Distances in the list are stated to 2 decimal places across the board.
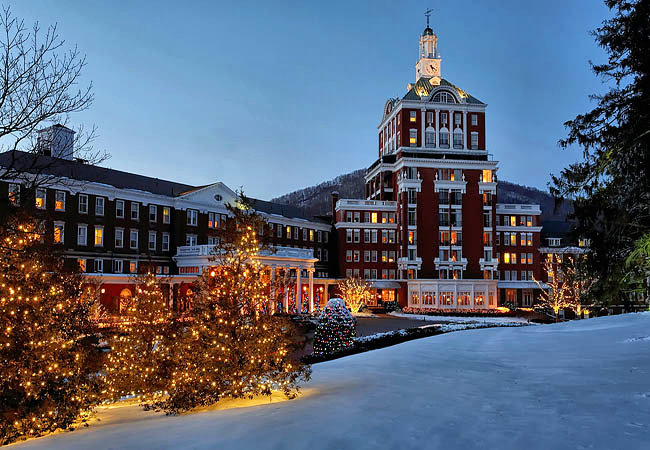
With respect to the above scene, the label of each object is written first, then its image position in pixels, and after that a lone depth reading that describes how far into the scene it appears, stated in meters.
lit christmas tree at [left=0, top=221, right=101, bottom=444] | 11.46
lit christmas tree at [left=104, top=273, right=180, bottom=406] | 15.49
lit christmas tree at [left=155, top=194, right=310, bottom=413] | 12.49
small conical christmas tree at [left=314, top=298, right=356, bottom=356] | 24.22
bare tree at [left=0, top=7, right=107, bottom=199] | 9.91
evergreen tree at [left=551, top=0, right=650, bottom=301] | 14.28
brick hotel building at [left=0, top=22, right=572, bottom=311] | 58.28
